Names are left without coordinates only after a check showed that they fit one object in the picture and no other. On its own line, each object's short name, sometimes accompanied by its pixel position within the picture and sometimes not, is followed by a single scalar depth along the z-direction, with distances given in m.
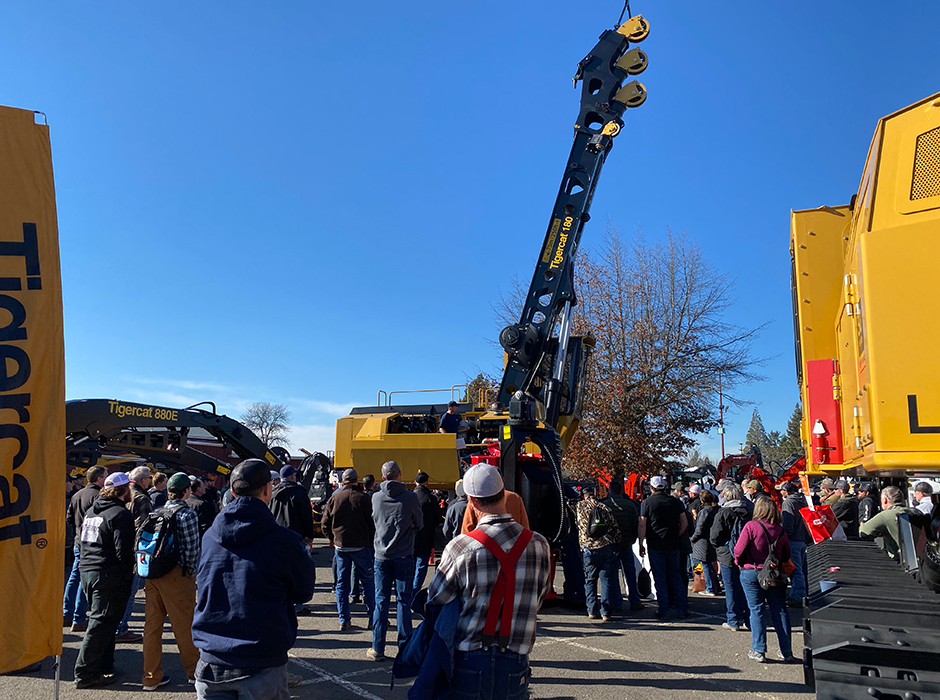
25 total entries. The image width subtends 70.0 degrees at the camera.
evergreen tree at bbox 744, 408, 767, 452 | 116.06
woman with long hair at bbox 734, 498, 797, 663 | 6.82
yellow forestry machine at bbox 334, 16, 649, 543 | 12.26
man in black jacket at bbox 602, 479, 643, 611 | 9.23
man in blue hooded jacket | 3.38
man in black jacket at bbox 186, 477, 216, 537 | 6.90
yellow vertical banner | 3.47
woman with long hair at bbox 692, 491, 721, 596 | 9.63
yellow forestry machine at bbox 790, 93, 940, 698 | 3.15
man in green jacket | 5.77
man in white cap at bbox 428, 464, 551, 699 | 3.10
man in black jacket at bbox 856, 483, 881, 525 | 9.45
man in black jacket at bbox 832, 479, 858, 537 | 10.61
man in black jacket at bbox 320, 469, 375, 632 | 8.02
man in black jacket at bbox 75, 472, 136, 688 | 5.87
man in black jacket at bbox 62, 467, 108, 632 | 7.44
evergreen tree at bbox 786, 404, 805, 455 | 74.06
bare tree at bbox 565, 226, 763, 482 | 22.80
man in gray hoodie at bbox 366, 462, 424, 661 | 7.05
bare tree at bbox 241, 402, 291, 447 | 67.94
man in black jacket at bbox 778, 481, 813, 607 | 9.29
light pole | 23.85
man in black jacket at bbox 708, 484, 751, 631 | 8.32
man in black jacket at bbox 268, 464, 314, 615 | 8.29
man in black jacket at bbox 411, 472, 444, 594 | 8.84
